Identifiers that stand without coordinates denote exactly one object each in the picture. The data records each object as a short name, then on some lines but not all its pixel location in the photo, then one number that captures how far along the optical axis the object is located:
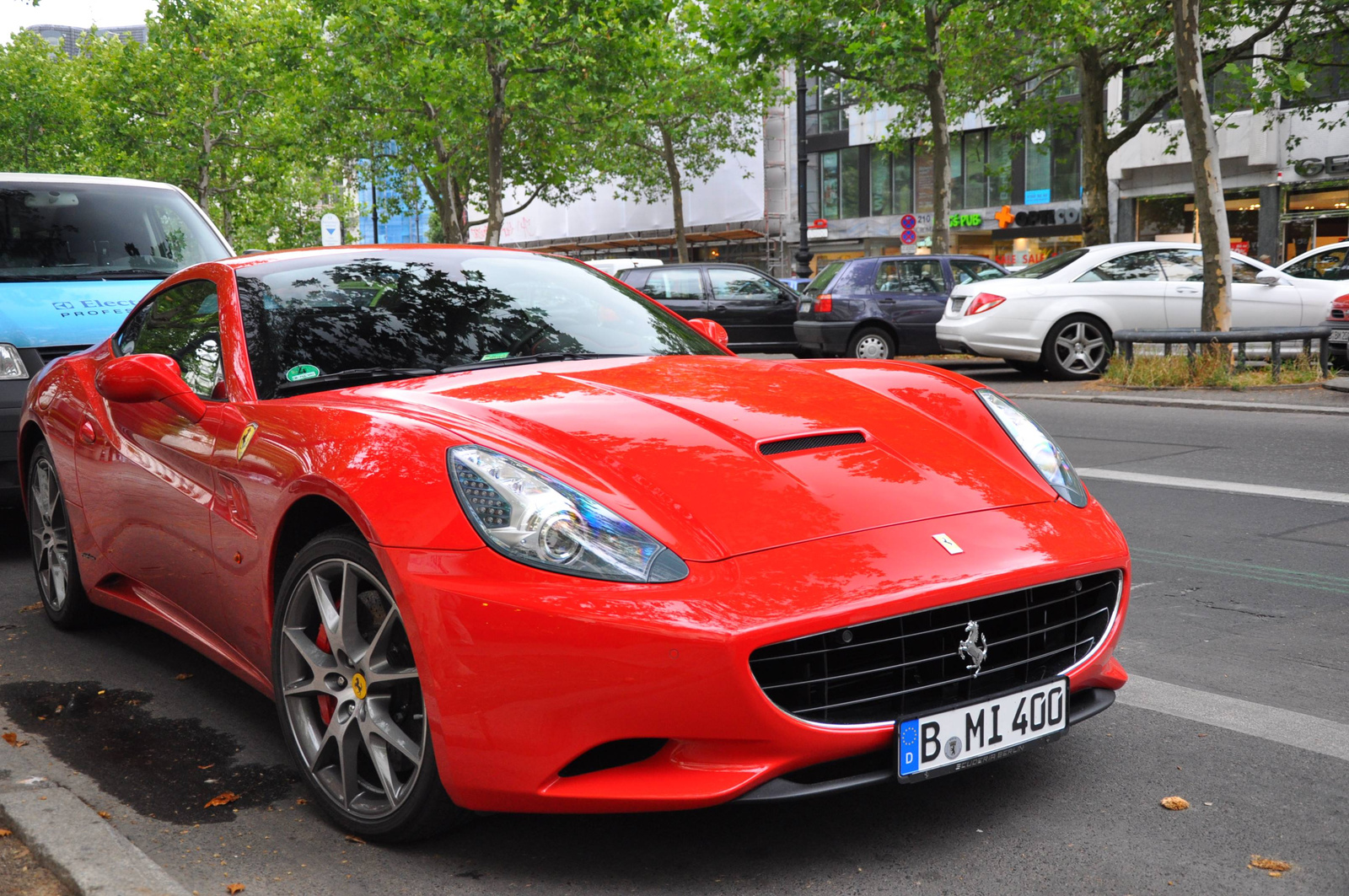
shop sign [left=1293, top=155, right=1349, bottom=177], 31.31
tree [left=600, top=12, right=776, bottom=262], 40.62
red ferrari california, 2.45
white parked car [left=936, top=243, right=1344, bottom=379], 14.88
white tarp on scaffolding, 52.16
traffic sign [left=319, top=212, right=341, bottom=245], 25.25
